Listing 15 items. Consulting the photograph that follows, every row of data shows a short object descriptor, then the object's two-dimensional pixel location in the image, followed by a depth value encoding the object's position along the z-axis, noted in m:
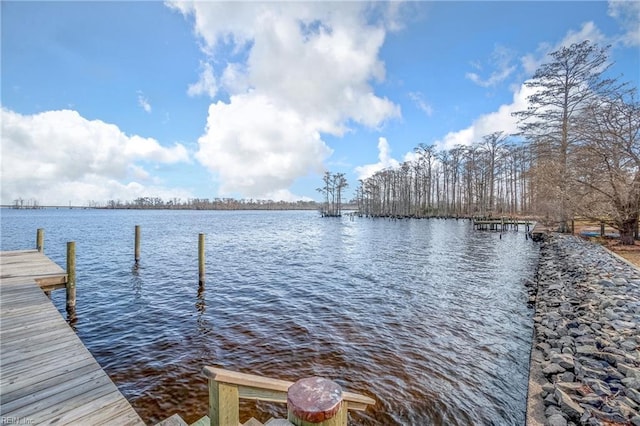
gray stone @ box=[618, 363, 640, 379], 3.62
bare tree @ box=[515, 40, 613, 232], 16.23
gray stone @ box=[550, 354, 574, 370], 4.20
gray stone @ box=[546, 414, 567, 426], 3.13
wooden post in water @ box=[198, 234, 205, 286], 10.59
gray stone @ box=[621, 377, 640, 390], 3.41
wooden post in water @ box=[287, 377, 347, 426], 1.16
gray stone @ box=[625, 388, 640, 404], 3.20
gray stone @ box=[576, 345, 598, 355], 4.37
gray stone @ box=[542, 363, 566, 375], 4.17
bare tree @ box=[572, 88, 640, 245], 12.98
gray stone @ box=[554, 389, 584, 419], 3.21
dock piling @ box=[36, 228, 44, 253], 13.59
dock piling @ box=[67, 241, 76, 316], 8.23
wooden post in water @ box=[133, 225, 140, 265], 14.25
